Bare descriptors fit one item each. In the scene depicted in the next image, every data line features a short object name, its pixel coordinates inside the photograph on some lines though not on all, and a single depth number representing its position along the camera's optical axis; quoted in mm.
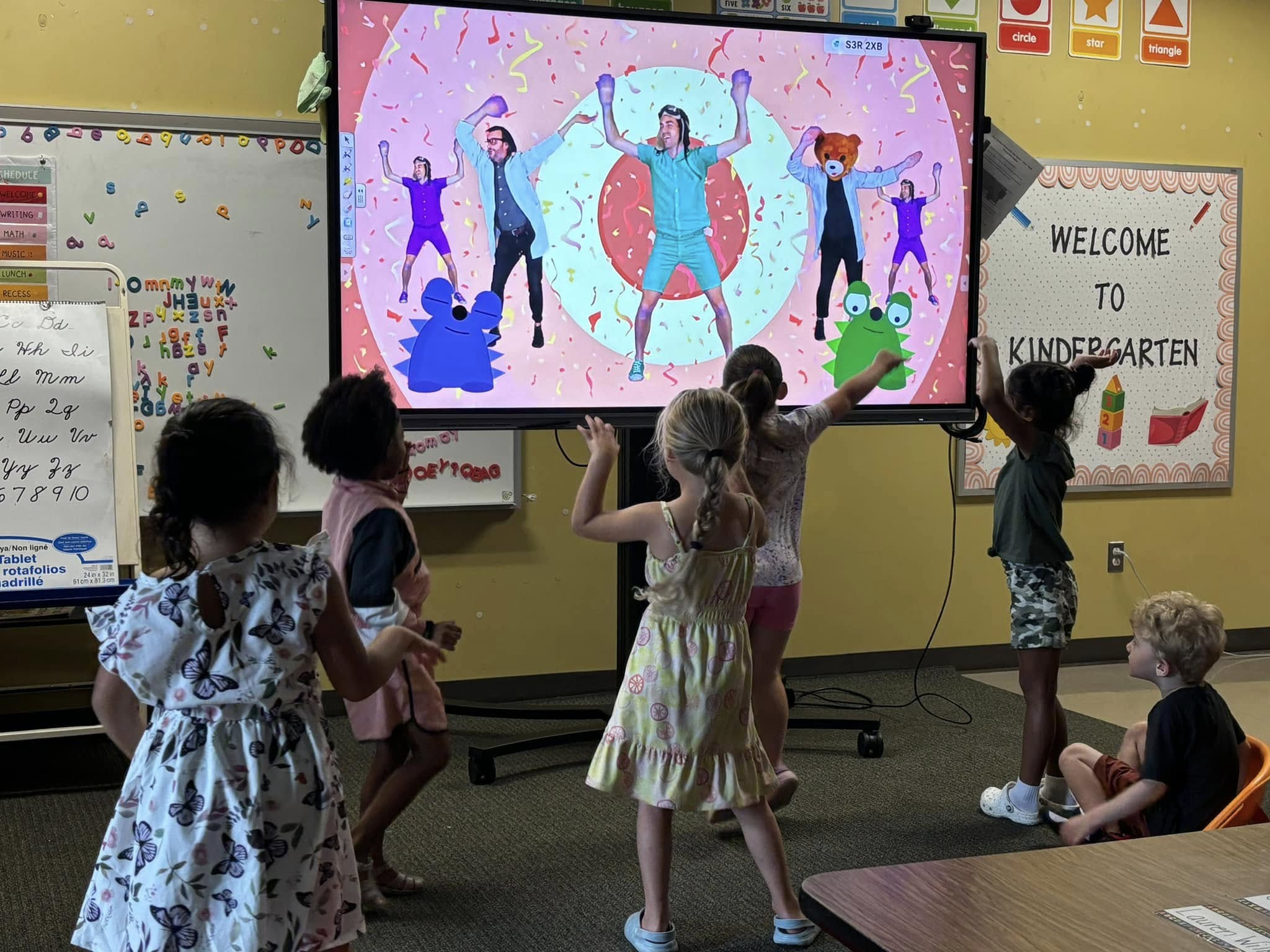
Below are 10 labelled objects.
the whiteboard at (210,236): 3473
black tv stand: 3291
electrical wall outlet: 4711
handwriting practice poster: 3082
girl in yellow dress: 2115
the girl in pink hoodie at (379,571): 2107
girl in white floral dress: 1475
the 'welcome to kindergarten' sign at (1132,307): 4512
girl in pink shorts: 2756
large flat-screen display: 2961
